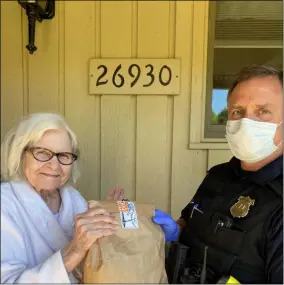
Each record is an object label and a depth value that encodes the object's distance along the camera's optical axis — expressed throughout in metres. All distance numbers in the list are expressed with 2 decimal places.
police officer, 0.93
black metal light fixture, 1.73
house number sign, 1.93
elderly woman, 0.83
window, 1.95
